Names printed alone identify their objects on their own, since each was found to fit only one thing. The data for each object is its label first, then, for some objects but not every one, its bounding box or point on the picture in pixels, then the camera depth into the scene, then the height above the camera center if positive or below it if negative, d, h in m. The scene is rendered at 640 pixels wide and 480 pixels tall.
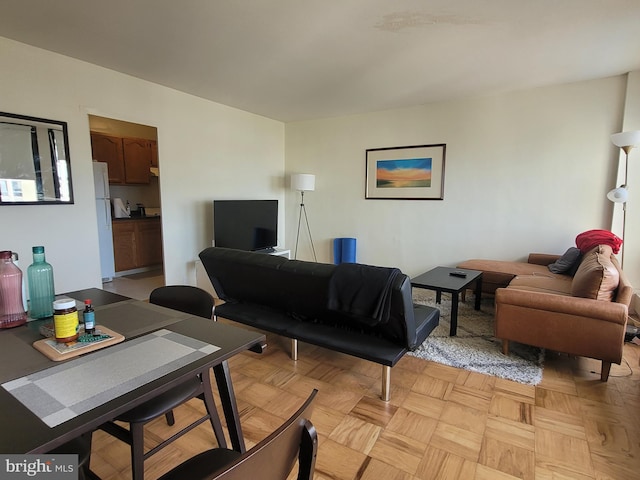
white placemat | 0.84 -0.49
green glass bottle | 1.36 -0.33
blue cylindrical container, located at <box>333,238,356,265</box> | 5.27 -0.70
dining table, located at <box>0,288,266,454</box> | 0.77 -0.49
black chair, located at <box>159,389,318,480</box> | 0.62 -0.50
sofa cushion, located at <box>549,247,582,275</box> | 3.50 -0.60
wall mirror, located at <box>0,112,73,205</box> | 2.79 +0.36
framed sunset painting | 4.66 +0.45
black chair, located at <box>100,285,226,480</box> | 1.30 -0.81
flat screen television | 4.45 -0.28
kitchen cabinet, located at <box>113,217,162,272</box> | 5.12 -0.62
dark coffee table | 3.04 -0.75
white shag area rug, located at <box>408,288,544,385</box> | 2.52 -1.22
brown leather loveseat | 2.29 -0.79
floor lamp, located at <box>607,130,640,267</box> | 3.05 +0.51
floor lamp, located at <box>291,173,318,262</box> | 5.25 +0.34
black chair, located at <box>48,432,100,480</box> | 1.11 -0.82
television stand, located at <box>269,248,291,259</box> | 5.14 -0.73
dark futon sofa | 2.01 -0.67
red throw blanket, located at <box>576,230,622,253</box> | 3.29 -0.35
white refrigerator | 4.61 -0.18
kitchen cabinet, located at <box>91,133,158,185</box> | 5.18 +0.76
